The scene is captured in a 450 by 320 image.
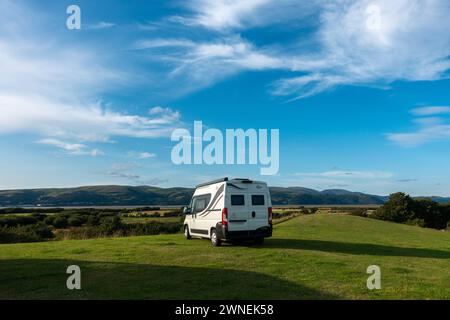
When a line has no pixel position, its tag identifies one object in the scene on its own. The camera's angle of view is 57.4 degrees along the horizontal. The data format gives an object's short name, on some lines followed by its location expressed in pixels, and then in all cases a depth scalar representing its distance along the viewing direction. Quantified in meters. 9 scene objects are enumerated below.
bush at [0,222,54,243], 36.16
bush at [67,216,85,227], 60.01
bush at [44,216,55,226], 60.23
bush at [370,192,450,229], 61.16
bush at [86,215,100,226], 57.08
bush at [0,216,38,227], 56.30
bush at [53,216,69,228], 59.39
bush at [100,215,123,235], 42.38
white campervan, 19.02
